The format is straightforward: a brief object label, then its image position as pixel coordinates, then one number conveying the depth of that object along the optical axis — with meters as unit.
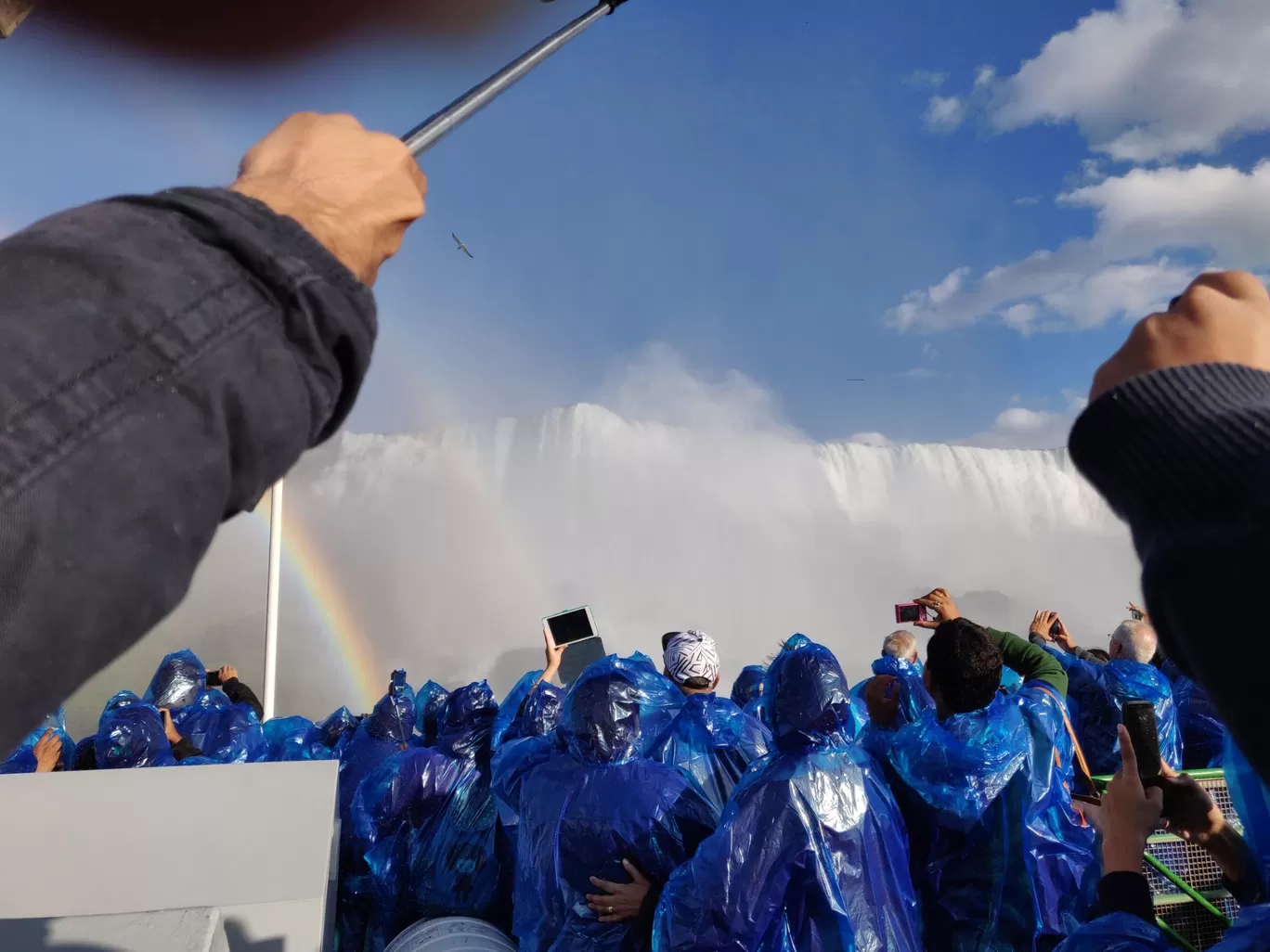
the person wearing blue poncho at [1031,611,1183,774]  4.14
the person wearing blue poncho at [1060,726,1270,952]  1.50
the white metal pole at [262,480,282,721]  10.02
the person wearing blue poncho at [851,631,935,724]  3.35
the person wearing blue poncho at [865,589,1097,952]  2.61
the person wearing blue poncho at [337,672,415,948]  4.11
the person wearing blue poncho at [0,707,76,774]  4.17
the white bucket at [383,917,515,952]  2.97
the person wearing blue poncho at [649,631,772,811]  3.34
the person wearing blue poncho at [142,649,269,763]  5.02
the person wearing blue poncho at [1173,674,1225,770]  4.11
